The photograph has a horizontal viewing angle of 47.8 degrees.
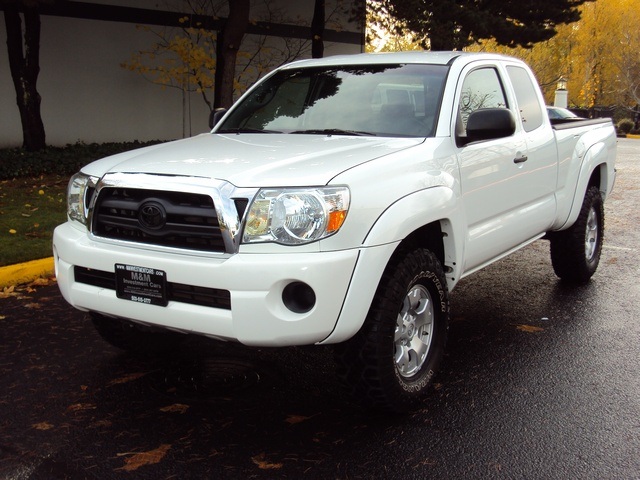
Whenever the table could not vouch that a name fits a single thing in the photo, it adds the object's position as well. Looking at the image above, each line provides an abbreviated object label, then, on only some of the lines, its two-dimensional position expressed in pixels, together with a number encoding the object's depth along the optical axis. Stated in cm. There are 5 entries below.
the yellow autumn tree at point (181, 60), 1559
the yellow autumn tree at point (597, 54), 4241
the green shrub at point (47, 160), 1196
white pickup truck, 334
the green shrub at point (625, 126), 3953
